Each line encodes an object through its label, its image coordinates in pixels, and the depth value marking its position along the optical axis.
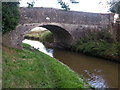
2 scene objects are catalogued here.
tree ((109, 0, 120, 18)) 7.63
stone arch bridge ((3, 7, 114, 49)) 10.09
